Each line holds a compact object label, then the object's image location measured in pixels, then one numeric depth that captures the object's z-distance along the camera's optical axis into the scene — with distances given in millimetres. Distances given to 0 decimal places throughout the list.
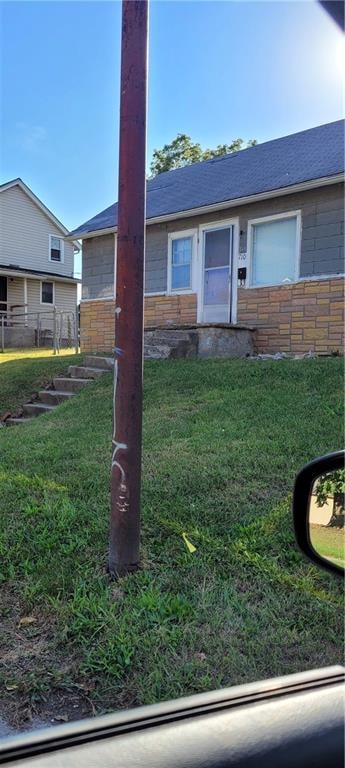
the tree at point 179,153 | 31984
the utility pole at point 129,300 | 3018
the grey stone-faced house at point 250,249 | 9383
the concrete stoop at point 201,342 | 9781
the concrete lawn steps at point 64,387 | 7965
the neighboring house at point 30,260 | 24516
